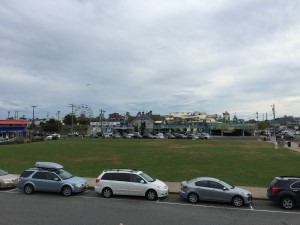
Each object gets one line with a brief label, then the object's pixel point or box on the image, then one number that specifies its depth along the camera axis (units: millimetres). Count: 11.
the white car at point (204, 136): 60925
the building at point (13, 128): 76920
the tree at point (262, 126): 122754
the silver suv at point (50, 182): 13406
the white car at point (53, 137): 63351
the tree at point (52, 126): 104902
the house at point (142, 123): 92772
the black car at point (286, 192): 11837
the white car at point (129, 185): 12820
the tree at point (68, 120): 124628
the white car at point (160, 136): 64413
